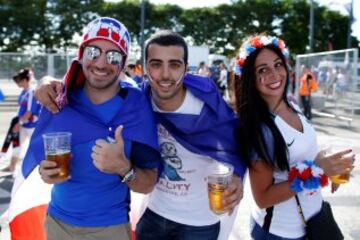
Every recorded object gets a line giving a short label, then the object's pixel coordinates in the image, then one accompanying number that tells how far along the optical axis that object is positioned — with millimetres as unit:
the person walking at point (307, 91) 15180
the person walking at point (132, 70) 12781
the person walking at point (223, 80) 21828
